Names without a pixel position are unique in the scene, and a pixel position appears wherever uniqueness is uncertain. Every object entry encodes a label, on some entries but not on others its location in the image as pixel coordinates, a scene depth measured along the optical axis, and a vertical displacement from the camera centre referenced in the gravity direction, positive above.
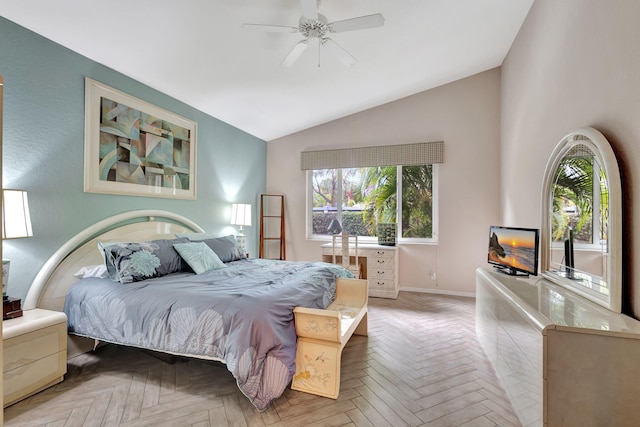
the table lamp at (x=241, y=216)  4.42 +0.03
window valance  4.51 +0.96
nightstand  1.86 -0.85
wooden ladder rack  5.25 -0.04
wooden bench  1.97 -0.84
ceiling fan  2.21 +1.44
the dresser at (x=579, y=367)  1.36 -0.66
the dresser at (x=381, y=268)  4.30 -0.67
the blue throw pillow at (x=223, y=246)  3.39 -0.31
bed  1.84 -0.55
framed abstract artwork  2.72 +0.70
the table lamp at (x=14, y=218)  1.95 -0.01
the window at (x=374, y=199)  4.69 +0.31
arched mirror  1.69 +0.01
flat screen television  2.45 -0.25
